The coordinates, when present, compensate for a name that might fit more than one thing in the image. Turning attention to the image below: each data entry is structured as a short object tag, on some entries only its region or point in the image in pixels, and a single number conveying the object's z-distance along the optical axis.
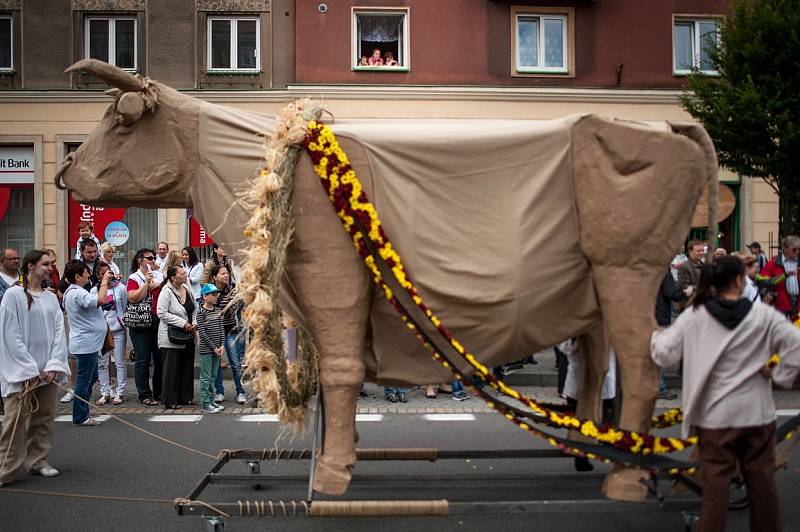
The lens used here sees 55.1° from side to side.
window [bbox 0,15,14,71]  16.09
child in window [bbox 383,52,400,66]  16.06
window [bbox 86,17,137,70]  16.12
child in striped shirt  9.20
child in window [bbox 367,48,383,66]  16.00
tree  12.05
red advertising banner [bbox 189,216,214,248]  16.12
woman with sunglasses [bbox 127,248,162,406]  9.62
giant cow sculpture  4.72
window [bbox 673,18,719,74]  16.33
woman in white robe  6.30
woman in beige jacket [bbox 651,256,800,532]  4.06
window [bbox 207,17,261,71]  16.08
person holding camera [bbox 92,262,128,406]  9.67
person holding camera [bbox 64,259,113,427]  8.38
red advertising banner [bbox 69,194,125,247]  16.02
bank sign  16.16
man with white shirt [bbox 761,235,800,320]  10.59
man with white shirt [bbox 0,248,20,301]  8.42
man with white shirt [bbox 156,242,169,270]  12.35
